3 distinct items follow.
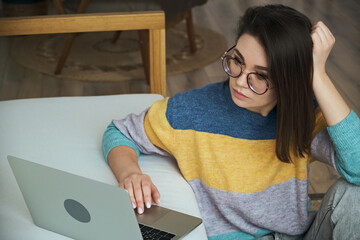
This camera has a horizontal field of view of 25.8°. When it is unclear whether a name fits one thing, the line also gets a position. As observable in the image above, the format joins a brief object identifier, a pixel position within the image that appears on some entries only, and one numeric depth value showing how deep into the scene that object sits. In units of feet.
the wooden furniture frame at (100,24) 7.96
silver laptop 5.20
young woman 5.89
